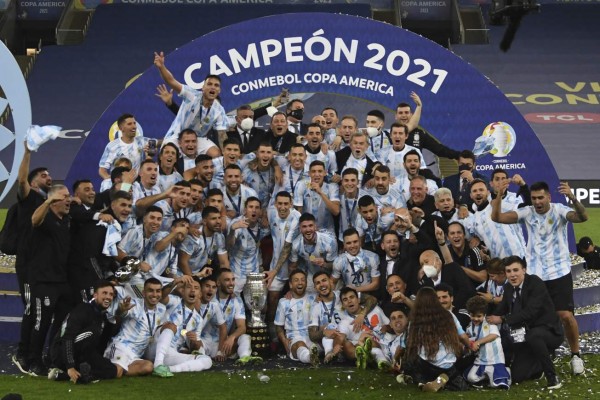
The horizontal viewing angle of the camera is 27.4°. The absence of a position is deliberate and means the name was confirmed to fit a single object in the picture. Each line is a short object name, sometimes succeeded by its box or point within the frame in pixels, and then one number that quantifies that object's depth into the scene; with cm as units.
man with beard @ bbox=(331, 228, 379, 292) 1243
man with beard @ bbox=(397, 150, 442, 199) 1316
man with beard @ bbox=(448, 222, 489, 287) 1227
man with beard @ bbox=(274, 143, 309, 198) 1317
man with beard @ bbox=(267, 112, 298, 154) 1373
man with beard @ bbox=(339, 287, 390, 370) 1159
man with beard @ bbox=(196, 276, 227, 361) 1202
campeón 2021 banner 1539
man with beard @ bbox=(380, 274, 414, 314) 1137
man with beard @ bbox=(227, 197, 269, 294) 1267
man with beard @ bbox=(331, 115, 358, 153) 1403
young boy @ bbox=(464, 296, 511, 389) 1077
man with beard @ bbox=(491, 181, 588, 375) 1159
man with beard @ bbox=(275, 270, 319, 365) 1218
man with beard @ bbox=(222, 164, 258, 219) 1292
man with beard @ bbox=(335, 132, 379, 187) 1341
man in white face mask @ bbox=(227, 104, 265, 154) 1414
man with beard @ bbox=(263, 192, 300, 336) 1266
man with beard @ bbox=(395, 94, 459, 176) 1453
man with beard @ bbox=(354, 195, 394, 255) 1254
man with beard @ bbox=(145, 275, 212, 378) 1145
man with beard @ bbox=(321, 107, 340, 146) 1450
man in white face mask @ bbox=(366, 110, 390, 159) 1400
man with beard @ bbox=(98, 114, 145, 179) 1396
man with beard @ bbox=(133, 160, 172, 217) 1228
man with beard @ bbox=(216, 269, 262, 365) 1205
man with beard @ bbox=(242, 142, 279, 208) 1341
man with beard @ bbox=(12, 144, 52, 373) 1127
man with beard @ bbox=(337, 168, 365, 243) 1284
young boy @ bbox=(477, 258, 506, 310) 1176
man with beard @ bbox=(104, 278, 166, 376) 1125
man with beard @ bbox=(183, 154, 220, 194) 1286
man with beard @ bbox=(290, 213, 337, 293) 1256
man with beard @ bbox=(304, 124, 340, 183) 1349
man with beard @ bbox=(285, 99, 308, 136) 1468
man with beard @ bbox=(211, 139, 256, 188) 1322
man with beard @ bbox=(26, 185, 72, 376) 1120
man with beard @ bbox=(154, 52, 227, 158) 1402
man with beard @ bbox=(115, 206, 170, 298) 1175
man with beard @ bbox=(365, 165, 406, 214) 1273
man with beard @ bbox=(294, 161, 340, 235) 1304
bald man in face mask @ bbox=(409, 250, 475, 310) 1171
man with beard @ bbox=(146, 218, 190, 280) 1203
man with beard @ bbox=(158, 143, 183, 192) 1283
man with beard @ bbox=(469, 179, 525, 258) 1270
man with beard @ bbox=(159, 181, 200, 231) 1228
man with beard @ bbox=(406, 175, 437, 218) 1277
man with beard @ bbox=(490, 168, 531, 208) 1228
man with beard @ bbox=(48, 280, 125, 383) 1078
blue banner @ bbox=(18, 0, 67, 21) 2942
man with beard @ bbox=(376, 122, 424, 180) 1363
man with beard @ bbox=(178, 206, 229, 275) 1234
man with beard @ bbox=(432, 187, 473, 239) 1257
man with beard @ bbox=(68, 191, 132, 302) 1143
